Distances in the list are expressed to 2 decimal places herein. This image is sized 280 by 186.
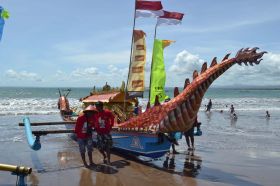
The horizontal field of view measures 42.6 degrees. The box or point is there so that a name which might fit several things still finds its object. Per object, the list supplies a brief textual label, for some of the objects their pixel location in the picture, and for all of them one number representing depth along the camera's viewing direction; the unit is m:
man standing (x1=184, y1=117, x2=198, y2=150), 12.97
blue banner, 7.19
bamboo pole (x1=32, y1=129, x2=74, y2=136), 9.63
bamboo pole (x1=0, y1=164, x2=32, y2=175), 6.22
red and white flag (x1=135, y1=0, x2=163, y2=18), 13.02
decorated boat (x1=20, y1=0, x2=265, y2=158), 9.17
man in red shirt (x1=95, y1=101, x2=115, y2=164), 9.73
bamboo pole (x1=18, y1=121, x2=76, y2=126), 13.32
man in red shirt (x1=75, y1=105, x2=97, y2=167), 9.48
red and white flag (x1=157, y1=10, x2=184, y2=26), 13.46
